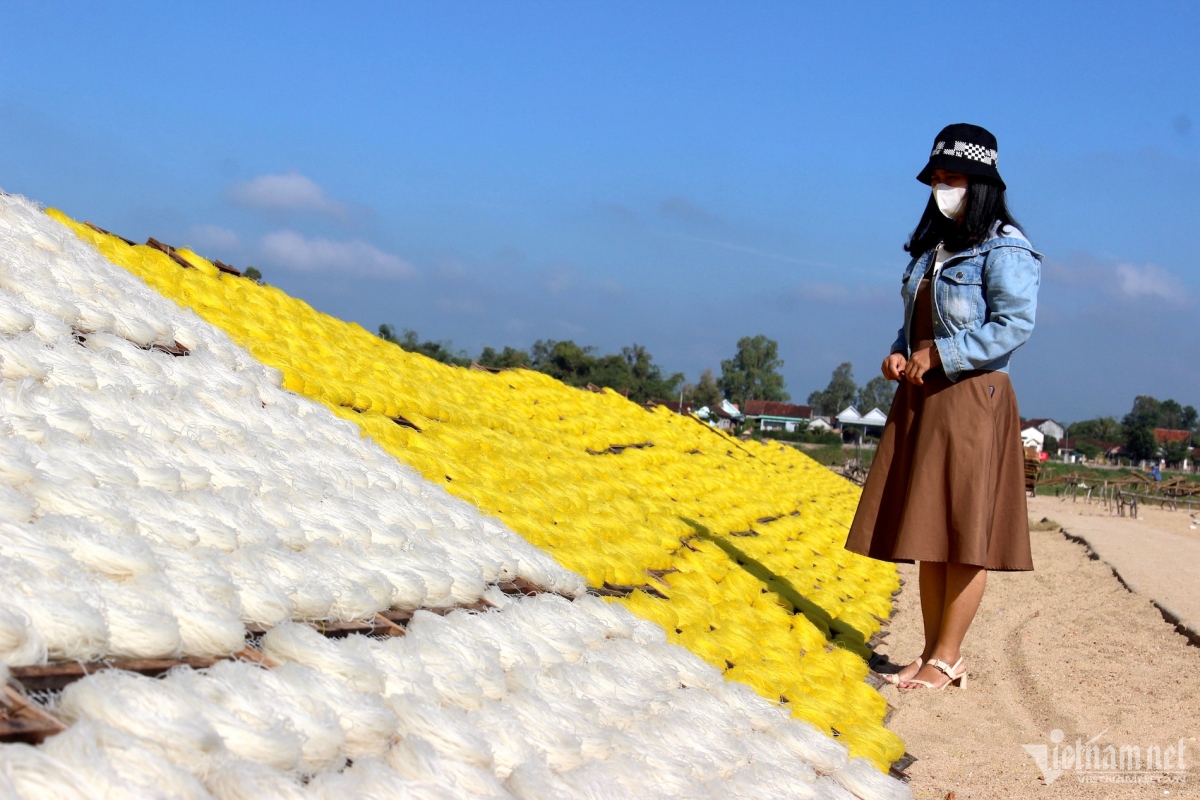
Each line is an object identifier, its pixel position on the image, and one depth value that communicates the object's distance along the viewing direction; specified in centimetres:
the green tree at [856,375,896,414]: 9279
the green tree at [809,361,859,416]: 9862
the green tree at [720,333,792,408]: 8600
